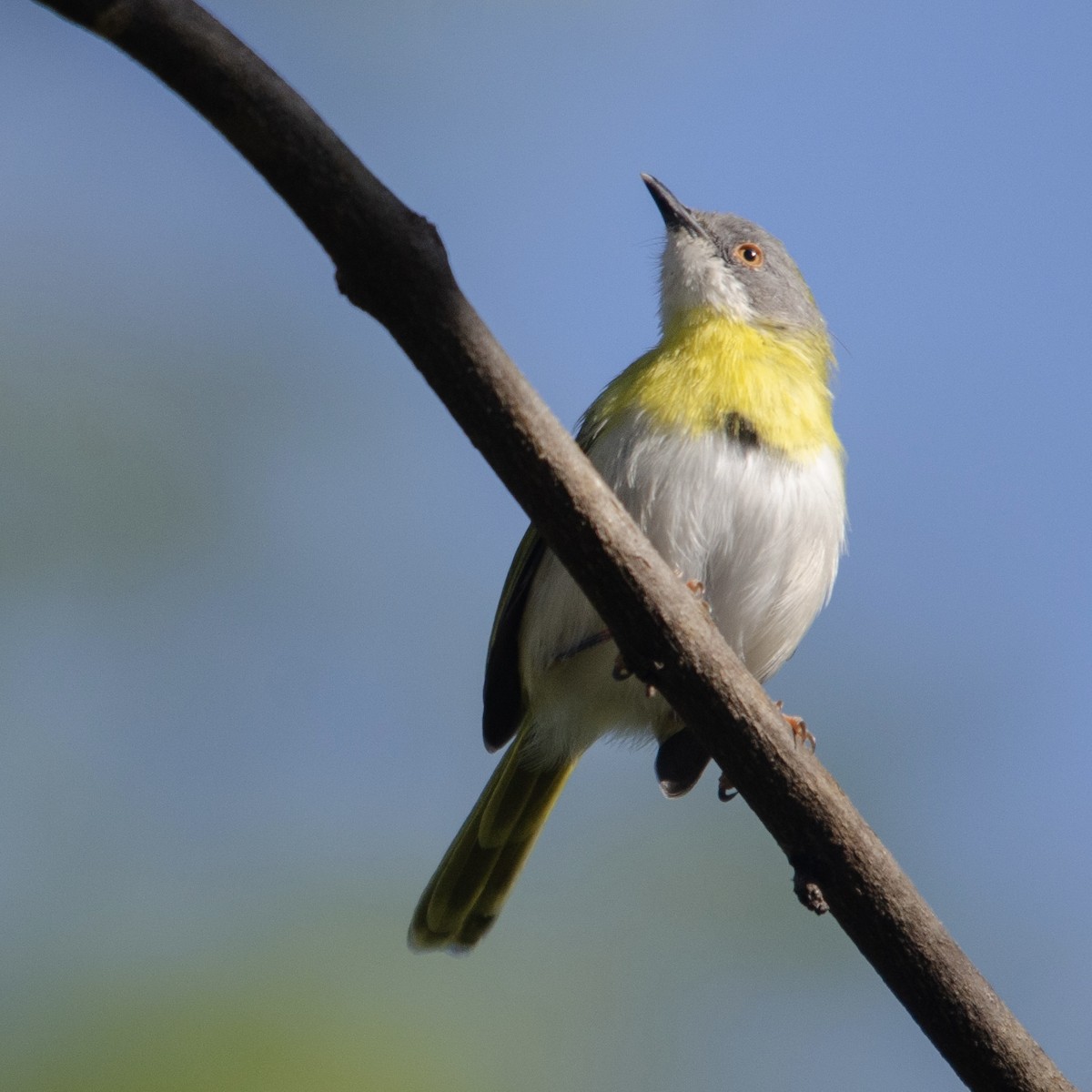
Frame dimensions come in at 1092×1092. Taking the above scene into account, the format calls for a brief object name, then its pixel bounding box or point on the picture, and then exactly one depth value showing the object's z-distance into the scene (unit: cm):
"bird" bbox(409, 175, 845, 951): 494
